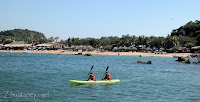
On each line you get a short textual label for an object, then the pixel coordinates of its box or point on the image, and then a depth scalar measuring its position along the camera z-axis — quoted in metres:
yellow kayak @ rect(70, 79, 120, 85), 29.63
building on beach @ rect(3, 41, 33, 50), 175.62
